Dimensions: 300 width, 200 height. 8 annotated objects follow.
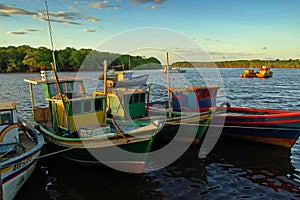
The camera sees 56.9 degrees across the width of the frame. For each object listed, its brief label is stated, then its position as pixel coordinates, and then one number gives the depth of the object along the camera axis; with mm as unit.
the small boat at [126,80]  55728
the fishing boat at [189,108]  15688
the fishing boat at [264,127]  15492
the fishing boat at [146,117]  15672
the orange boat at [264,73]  82912
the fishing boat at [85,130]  12188
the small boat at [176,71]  123662
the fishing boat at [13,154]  9562
